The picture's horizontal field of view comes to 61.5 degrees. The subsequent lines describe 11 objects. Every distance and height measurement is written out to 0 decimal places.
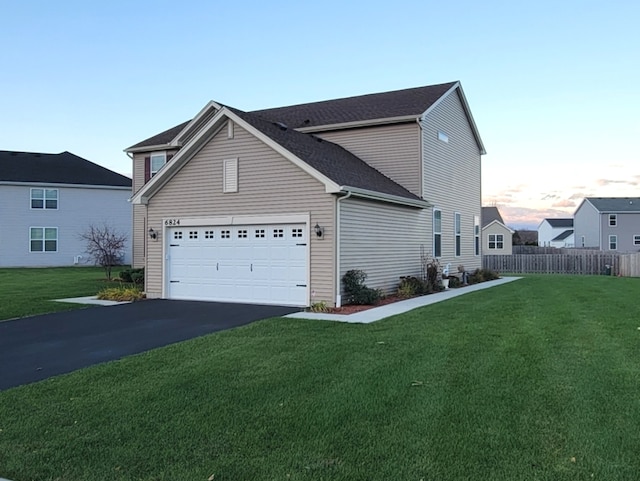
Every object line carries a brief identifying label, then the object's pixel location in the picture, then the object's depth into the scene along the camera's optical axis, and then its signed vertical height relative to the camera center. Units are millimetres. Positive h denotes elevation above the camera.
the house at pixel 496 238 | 47844 +784
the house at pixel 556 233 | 73938 +2001
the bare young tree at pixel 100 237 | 31109 +773
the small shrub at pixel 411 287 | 15742 -1182
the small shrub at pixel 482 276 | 22197 -1246
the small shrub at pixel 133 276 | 20094 -974
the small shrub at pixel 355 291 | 13570 -1086
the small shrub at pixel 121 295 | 15648 -1318
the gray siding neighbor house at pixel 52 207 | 31703 +2717
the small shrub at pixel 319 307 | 12773 -1401
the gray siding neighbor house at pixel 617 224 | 48625 +2003
